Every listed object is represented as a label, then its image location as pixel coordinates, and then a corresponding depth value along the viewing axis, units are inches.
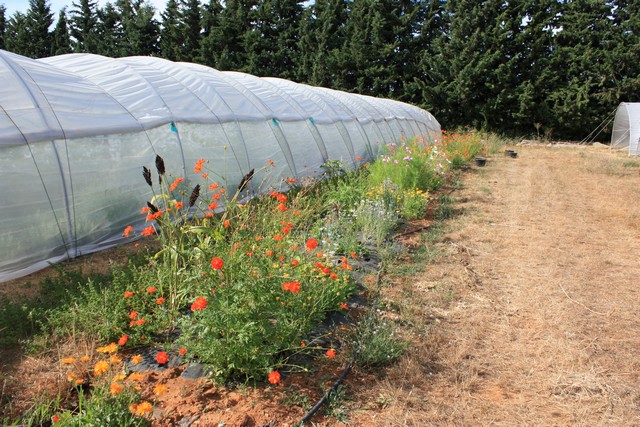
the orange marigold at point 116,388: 73.7
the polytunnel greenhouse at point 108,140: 163.8
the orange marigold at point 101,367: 77.2
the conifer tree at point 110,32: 1202.0
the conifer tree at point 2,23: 1317.7
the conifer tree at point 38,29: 1229.1
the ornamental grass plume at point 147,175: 112.7
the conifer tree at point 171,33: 1114.1
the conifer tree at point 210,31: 1062.4
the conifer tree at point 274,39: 1043.9
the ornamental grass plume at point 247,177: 122.4
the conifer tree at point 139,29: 1162.0
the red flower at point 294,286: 91.4
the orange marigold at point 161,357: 85.7
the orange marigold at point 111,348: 82.4
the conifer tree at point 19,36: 1207.6
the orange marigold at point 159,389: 77.9
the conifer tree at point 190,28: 1106.7
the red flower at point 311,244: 103.7
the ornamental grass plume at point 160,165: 110.7
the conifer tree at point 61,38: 1237.1
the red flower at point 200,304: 83.7
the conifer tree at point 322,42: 974.4
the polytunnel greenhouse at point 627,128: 653.3
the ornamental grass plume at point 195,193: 110.9
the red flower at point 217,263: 88.6
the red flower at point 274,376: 85.7
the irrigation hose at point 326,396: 91.1
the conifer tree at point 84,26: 1223.5
